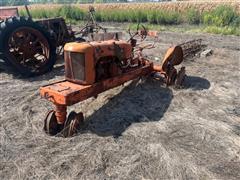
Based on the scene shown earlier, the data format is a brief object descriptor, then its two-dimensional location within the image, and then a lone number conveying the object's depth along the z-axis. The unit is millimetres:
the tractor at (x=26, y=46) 4730
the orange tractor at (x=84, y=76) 2930
